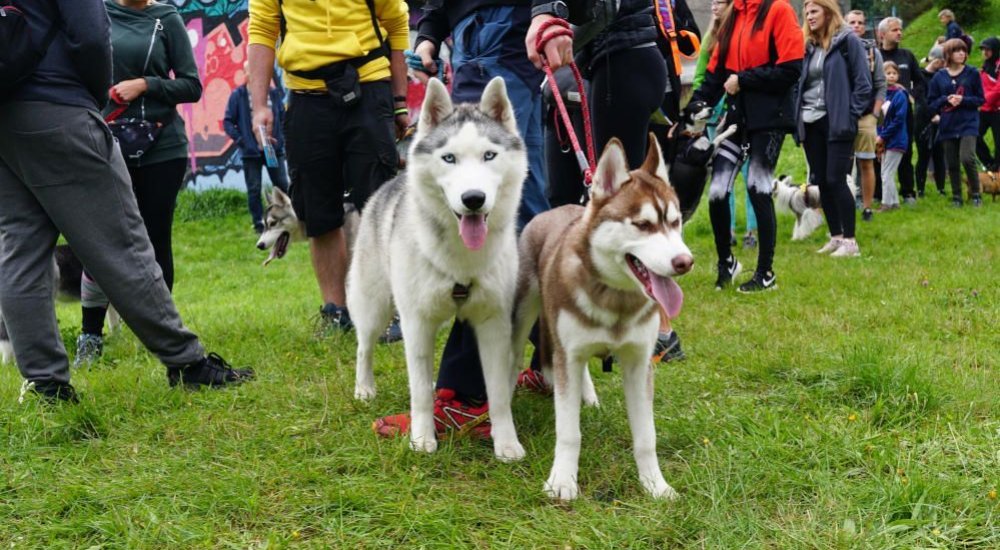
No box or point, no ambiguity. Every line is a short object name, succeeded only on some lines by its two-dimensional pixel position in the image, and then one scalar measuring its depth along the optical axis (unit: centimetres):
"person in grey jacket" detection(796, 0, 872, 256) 670
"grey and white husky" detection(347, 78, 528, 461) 267
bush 2044
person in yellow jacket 411
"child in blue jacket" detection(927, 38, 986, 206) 1023
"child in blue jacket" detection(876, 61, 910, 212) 1008
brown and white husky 232
